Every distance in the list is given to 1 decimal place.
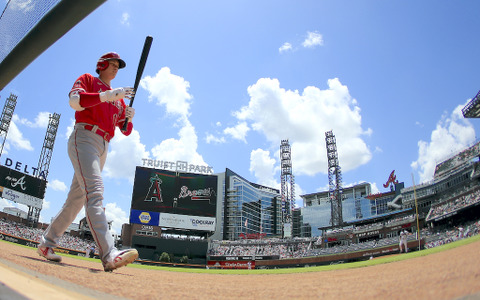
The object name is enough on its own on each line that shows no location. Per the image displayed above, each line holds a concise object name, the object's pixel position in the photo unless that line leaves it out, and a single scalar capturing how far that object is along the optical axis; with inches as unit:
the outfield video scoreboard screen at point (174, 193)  1712.6
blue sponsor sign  1673.2
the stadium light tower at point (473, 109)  1402.6
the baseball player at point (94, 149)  127.3
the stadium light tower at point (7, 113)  1636.0
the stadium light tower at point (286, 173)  2251.7
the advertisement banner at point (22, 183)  1481.3
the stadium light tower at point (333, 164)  2073.0
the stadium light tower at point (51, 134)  1769.3
